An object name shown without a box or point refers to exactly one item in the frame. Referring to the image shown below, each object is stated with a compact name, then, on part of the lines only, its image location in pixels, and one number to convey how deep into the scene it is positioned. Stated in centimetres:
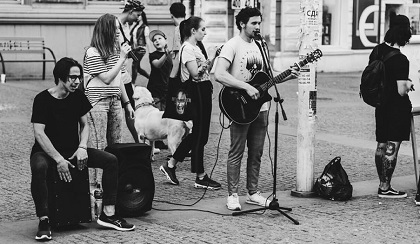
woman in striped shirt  770
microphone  762
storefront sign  2589
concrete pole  825
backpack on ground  816
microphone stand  741
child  1062
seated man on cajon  653
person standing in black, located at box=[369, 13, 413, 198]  823
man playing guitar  757
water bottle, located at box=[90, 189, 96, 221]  715
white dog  934
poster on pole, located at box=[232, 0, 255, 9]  1321
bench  2119
